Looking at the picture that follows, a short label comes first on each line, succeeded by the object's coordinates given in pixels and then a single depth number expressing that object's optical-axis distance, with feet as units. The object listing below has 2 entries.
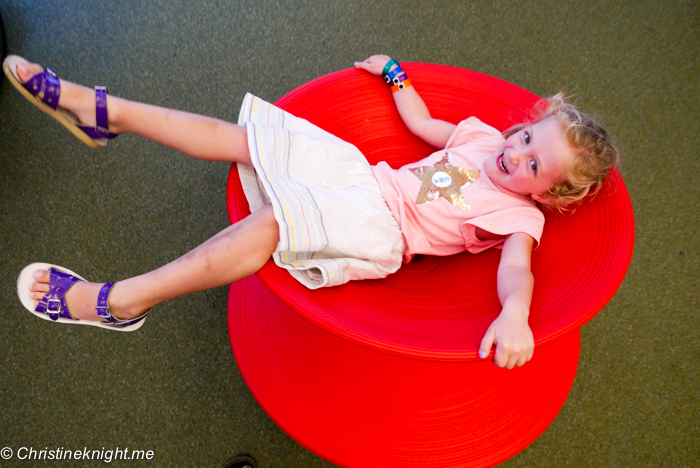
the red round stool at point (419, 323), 2.99
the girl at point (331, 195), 3.12
